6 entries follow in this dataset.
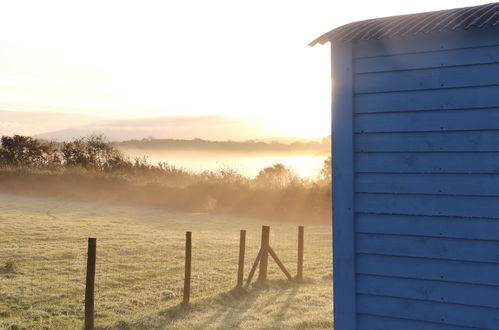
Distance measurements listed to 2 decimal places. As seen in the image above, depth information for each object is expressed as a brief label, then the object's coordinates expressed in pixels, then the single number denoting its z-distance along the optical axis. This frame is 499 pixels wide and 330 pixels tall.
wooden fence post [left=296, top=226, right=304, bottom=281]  13.29
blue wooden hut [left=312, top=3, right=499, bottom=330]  5.22
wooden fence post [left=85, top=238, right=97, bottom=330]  9.20
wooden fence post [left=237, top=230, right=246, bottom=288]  11.98
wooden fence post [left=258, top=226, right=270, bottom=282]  12.52
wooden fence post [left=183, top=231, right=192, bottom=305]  10.78
